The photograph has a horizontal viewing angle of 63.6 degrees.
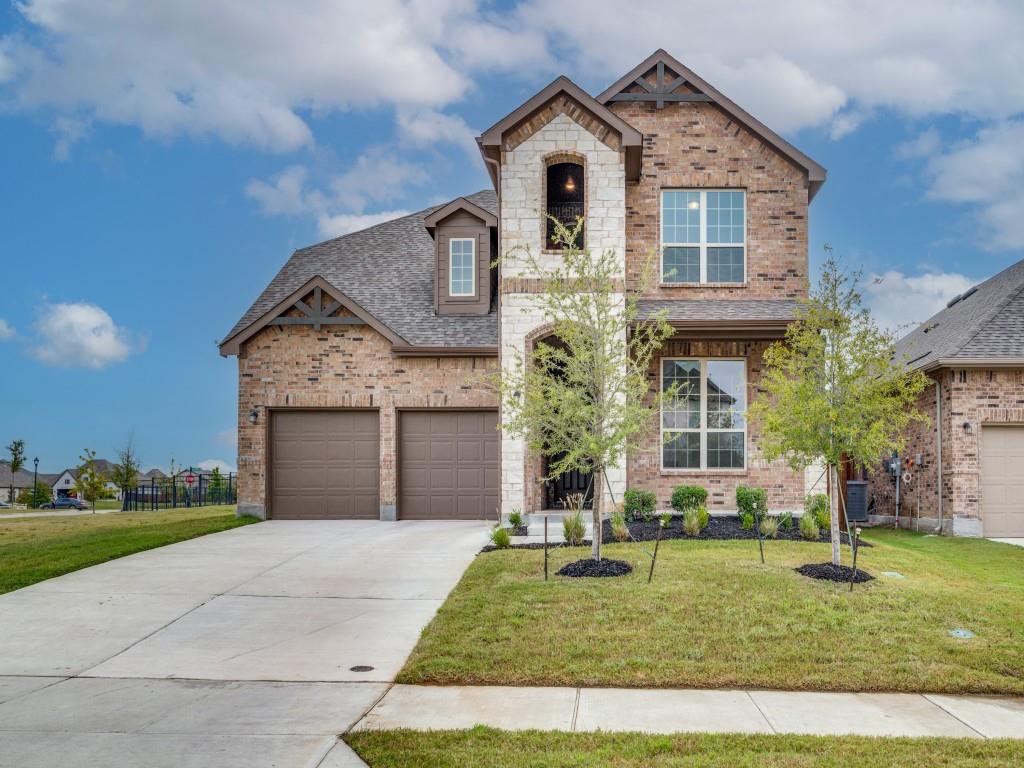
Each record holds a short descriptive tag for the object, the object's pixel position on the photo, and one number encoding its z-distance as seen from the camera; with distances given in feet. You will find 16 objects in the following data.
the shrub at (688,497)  51.44
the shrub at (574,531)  41.98
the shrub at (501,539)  41.50
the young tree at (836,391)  34.24
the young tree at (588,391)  34.27
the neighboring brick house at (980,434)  55.16
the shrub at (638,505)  49.57
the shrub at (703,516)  46.16
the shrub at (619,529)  43.21
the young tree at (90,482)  104.47
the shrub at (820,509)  46.29
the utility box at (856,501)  63.82
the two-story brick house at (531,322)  51.55
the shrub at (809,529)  43.55
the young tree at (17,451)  203.95
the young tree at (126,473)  107.86
